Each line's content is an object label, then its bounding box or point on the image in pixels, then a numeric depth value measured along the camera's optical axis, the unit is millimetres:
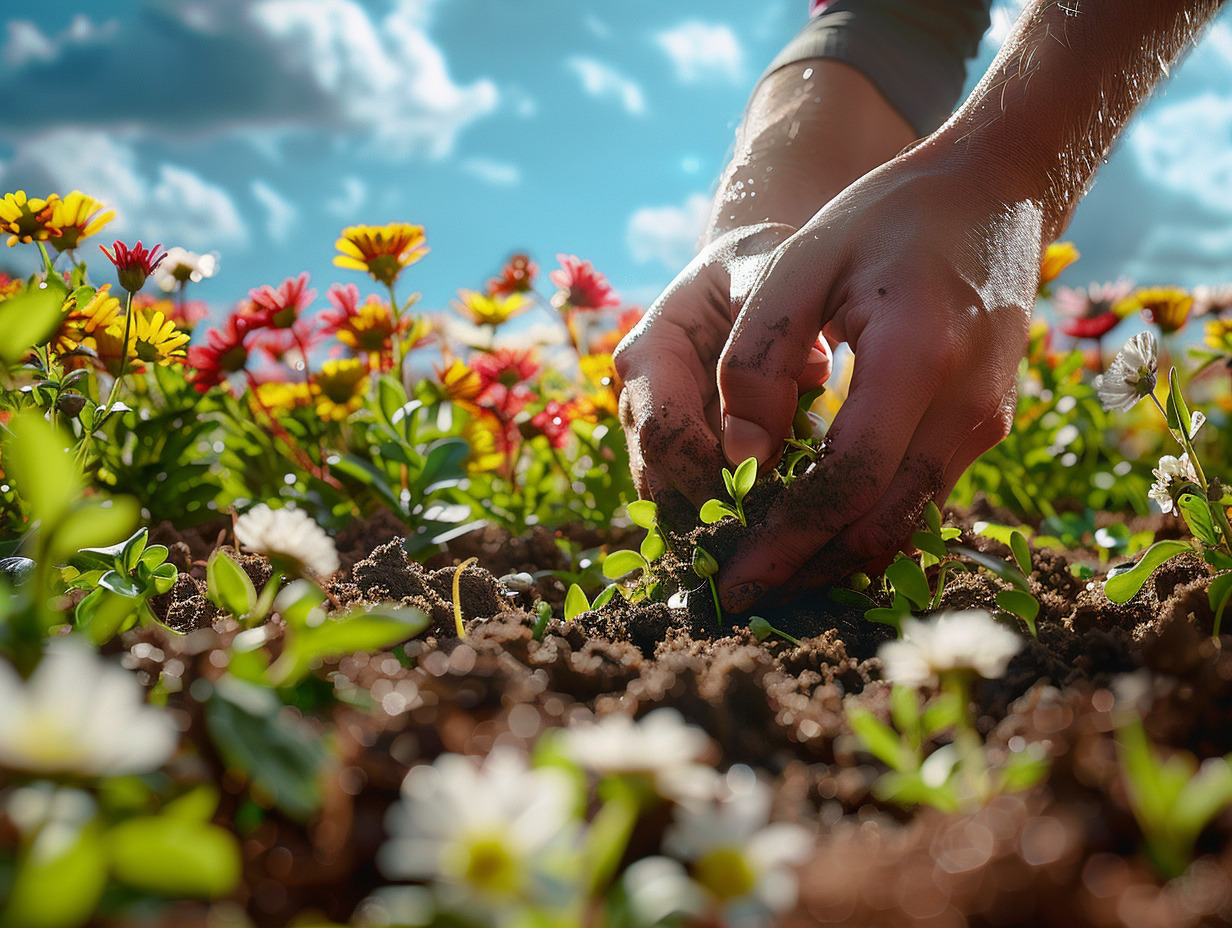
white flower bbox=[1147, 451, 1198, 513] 328
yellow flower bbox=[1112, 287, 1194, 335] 586
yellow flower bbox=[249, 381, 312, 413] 526
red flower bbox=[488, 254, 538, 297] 597
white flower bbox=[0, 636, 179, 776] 130
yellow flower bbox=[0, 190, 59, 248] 365
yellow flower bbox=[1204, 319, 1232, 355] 506
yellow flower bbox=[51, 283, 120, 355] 332
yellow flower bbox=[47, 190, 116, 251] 372
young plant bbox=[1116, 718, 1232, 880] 146
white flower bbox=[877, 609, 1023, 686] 202
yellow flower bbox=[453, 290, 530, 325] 579
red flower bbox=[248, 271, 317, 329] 457
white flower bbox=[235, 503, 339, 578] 254
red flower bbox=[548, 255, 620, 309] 604
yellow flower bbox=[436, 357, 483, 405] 514
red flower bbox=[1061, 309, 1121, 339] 653
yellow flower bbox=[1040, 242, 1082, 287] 603
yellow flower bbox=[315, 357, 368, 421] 492
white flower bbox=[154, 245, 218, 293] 473
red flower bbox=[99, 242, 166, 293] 342
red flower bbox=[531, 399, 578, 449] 510
